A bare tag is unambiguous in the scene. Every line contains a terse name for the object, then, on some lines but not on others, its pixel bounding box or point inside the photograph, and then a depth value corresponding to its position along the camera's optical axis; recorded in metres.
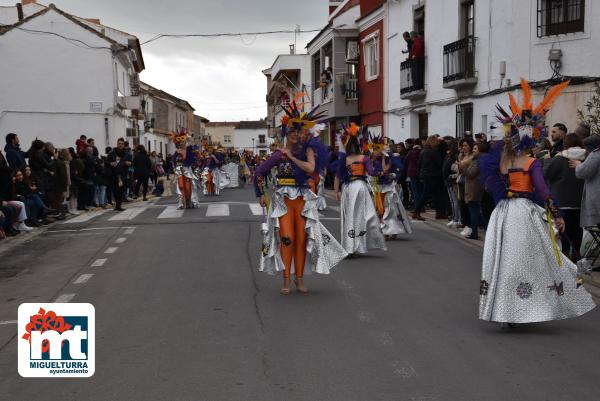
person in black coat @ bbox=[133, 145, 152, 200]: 25.42
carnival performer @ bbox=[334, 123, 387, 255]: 11.78
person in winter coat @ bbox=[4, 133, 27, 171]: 17.11
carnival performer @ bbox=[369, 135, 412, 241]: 13.96
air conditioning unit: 34.94
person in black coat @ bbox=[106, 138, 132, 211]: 21.22
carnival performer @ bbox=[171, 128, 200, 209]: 20.73
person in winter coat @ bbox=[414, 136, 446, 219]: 17.31
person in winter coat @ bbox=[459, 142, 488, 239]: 13.88
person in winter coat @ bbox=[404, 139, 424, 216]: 18.52
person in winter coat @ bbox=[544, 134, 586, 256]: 10.61
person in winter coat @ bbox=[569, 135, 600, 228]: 9.78
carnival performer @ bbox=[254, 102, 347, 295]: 8.88
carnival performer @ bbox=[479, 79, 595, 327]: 6.95
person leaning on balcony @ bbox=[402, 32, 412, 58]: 26.22
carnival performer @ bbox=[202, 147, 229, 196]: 29.67
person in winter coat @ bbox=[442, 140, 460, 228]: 16.27
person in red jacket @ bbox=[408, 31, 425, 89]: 26.17
